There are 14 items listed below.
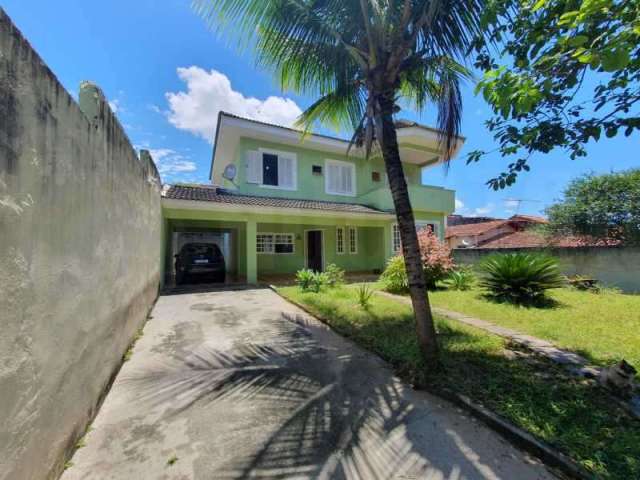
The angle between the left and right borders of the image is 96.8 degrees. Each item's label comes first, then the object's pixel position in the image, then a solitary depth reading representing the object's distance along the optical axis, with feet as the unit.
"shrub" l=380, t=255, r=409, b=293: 31.19
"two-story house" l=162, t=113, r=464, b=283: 39.06
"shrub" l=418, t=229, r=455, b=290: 32.09
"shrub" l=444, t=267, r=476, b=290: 32.01
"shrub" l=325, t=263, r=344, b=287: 32.93
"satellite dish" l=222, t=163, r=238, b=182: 43.97
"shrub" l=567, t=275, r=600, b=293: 30.76
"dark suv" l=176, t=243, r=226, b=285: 36.81
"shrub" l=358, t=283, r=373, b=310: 23.86
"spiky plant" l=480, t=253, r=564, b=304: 24.52
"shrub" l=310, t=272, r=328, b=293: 30.19
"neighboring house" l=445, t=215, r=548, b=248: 85.81
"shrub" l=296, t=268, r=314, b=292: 31.19
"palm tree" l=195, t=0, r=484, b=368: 12.67
